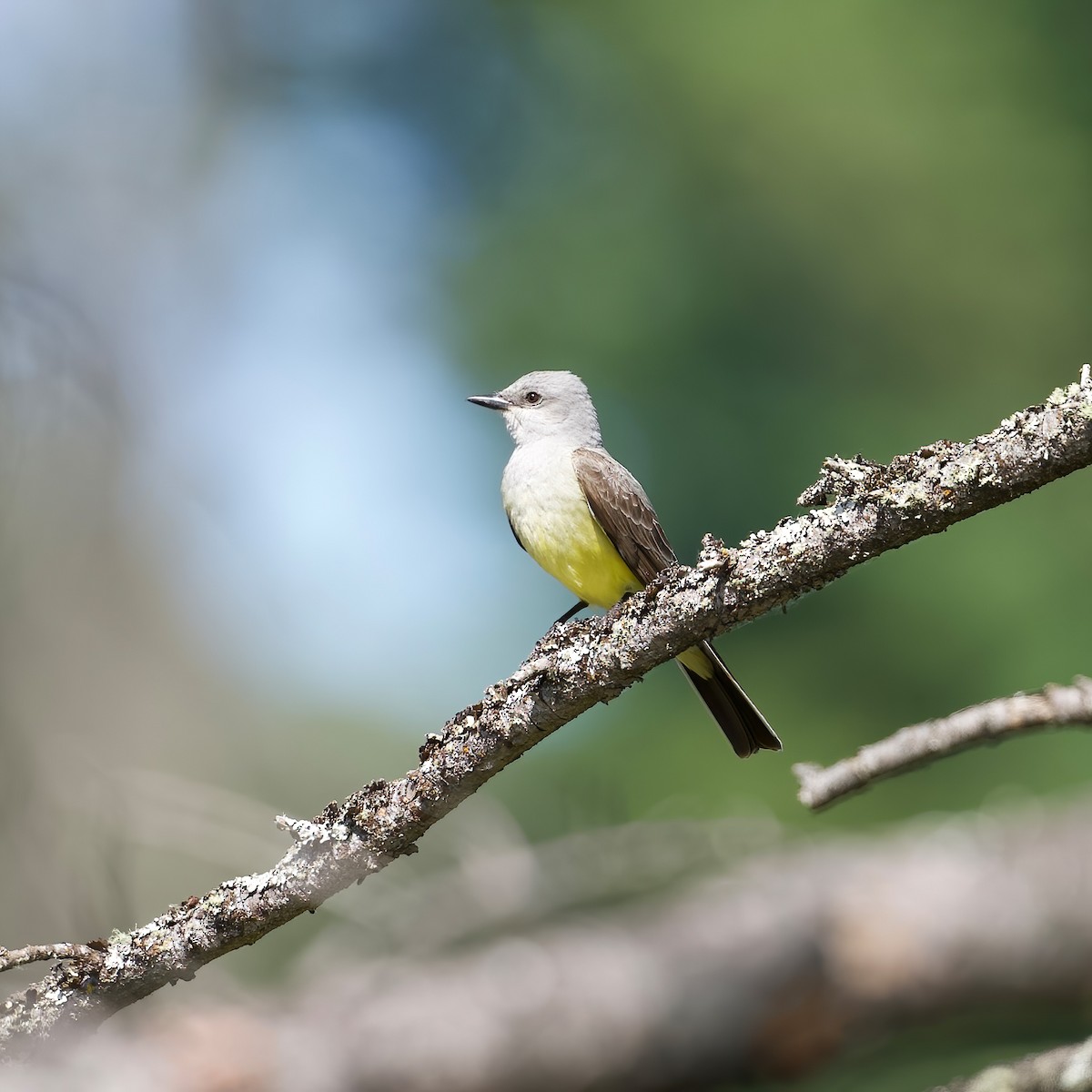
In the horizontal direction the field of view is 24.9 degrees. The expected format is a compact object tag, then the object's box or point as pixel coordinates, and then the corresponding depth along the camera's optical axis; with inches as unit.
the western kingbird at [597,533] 374.9
